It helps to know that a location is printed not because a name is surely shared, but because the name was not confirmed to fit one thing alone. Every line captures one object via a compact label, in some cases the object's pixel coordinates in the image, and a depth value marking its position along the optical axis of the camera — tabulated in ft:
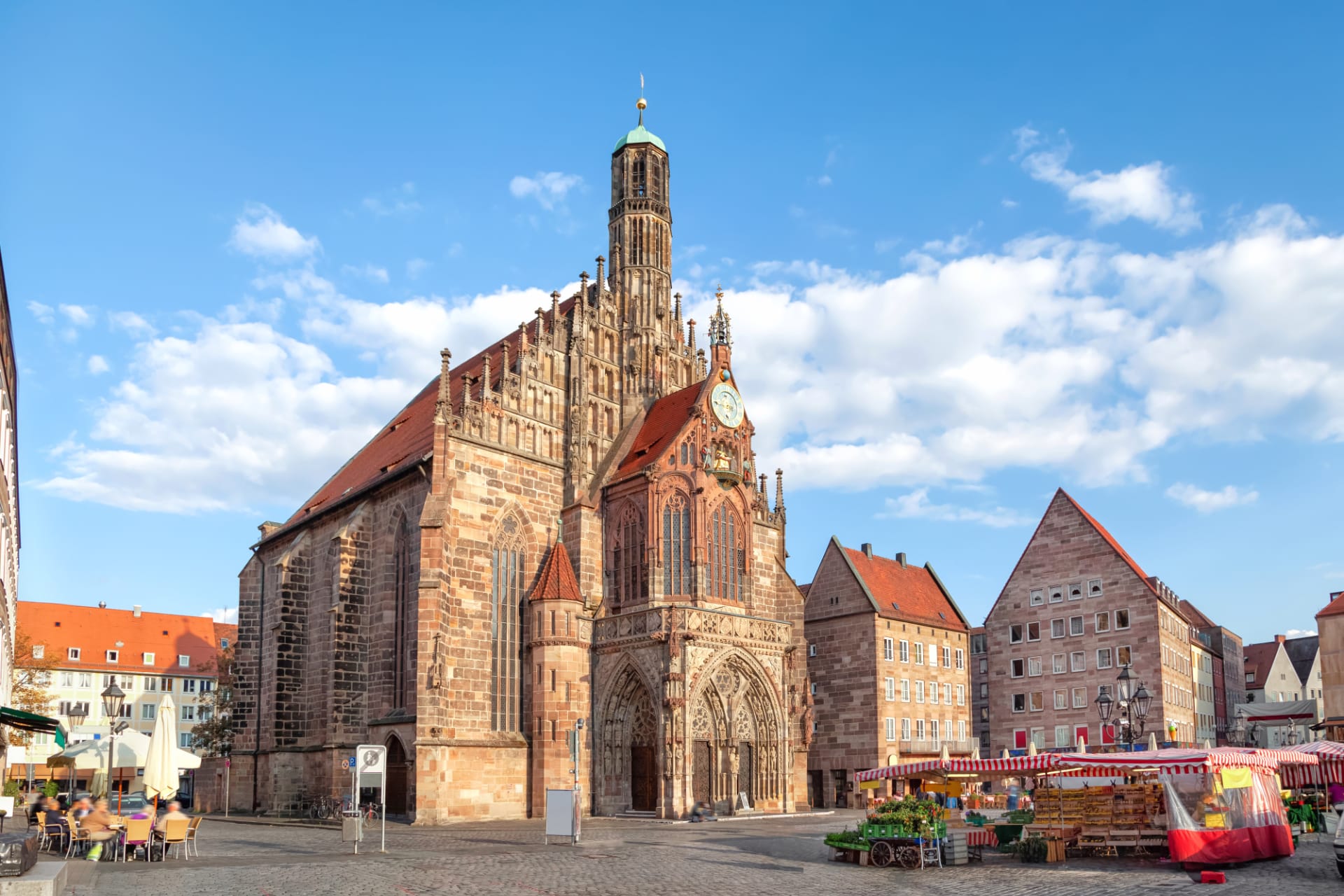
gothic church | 121.49
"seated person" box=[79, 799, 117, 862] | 74.64
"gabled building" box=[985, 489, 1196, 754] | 184.55
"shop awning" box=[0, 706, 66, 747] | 76.43
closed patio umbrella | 77.41
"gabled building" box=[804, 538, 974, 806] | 176.45
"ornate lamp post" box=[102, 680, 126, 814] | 81.66
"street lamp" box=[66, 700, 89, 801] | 114.11
